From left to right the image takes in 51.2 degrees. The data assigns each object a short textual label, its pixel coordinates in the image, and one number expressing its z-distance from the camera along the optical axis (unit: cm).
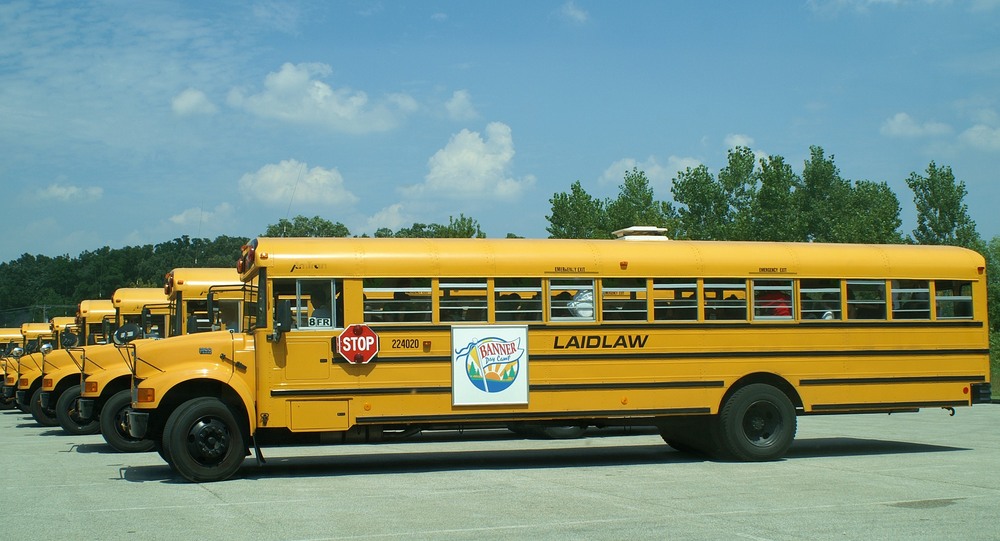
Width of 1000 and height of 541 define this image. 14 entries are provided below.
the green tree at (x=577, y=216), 5356
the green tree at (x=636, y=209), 5316
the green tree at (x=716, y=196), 5872
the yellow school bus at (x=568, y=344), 1120
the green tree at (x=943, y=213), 5712
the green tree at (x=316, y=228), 8306
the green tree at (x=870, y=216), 5144
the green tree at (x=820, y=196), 5972
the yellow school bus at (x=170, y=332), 1340
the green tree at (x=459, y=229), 4913
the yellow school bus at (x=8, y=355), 2380
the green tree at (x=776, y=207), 5678
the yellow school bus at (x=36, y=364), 2005
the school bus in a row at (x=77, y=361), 1752
